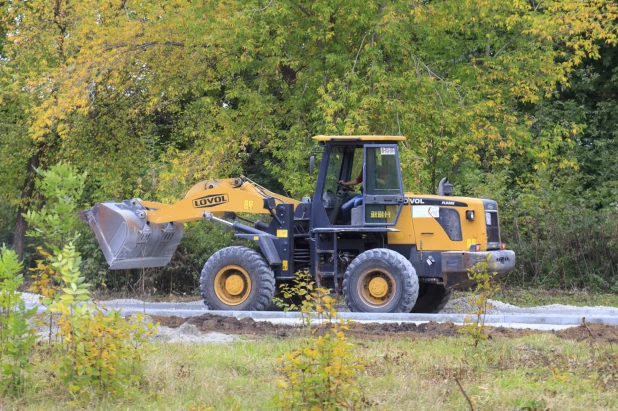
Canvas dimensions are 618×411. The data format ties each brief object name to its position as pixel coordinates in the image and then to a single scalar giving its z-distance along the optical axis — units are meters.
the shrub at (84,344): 14.03
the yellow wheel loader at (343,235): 28.16
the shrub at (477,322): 18.42
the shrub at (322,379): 12.84
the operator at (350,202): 29.39
